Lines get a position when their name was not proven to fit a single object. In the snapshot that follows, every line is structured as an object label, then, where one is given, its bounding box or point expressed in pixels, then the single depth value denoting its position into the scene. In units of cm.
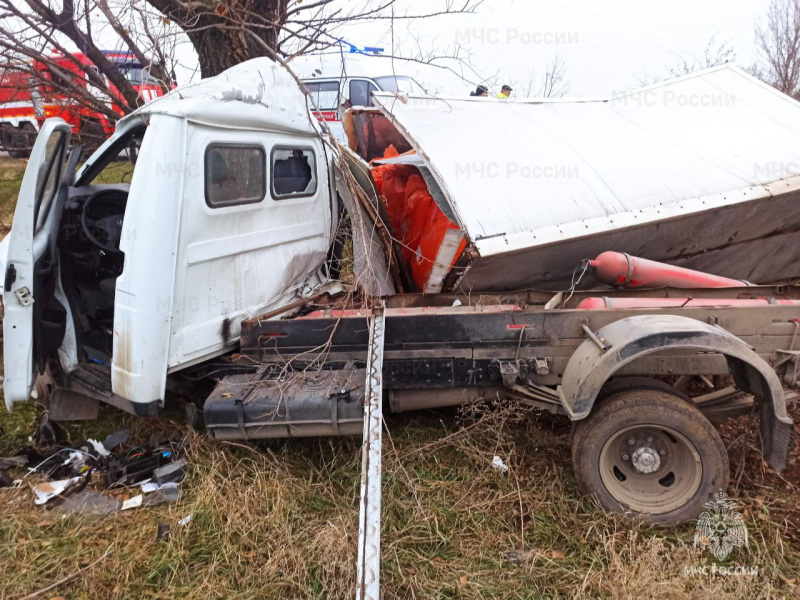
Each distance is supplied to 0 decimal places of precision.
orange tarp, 394
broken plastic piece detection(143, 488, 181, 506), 297
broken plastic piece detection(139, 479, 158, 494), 304
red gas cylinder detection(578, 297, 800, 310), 314
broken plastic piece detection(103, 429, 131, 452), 344
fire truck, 517
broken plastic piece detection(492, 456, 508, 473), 315
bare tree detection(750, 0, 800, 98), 1620
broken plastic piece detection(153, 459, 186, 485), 310
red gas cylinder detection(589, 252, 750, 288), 337
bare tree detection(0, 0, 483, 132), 479
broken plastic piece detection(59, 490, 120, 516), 290
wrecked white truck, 273
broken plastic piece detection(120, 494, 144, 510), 292
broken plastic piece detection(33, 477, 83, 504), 300
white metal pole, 203
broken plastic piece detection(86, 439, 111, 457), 339
